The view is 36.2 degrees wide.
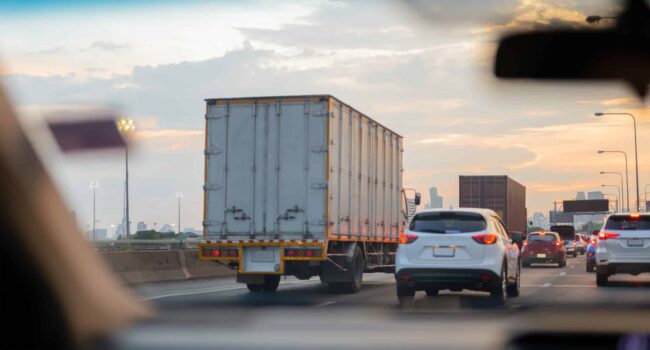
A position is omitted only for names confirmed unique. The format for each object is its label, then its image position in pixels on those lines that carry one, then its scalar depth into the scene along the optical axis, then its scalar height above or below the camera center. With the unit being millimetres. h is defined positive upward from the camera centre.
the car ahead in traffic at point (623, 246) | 20844 -232
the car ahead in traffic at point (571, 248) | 62156 -808
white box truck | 18453 +763
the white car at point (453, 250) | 14539 -237
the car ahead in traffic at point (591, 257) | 31512 -714
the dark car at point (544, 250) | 40531 -616
